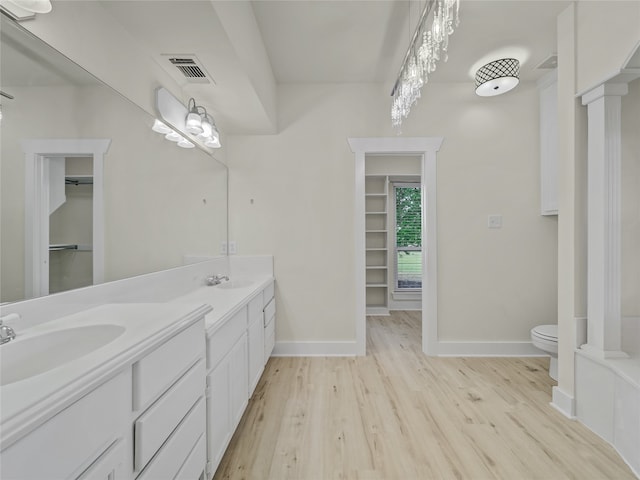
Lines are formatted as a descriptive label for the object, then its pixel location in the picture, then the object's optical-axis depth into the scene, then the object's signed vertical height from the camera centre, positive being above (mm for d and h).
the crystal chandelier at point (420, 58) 1494 +1120
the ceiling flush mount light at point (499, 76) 2463 +1427
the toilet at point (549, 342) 2258 -818
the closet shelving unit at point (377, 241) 4668 -22
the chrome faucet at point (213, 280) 2326 -330
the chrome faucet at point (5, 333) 812 -269
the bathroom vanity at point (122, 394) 526 -384
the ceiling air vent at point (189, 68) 1646 +1040
